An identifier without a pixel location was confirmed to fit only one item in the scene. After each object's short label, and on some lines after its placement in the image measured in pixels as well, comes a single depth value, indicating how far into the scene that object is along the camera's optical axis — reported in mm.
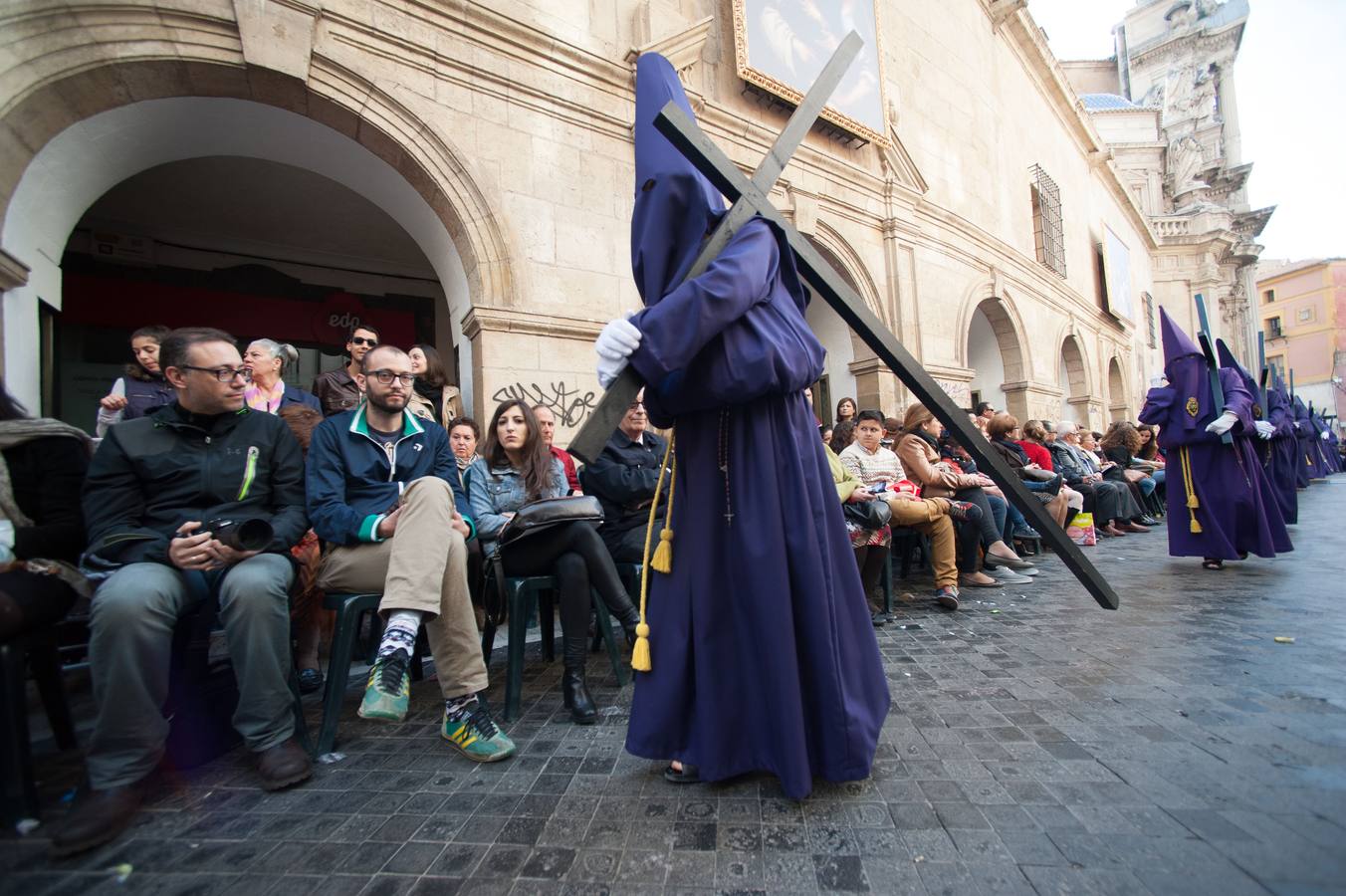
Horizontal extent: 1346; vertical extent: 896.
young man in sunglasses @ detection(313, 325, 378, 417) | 4141
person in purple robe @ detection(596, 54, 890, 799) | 1714
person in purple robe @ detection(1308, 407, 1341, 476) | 17328
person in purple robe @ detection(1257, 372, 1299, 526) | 6891
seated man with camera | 1871
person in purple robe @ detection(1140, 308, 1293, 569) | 4988
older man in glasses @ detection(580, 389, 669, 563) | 3412
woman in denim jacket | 2674
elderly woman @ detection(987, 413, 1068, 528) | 6309
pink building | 43875
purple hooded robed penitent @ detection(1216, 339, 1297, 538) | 5133
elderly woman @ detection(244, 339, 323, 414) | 3803
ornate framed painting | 7992
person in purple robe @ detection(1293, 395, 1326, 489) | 12828
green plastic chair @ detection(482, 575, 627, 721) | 2584
